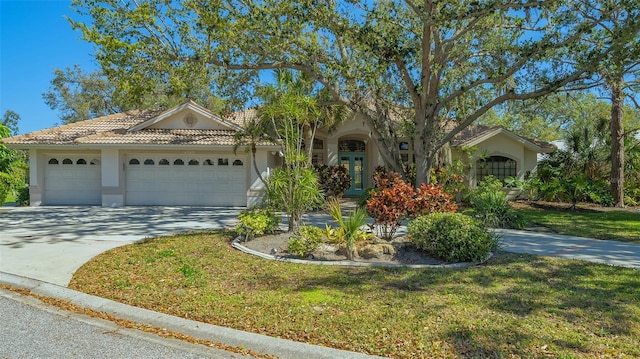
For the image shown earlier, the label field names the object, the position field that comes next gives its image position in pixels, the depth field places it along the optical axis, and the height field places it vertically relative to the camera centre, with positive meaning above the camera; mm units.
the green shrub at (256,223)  9367 -916
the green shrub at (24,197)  19016 -593
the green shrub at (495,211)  11992 -906
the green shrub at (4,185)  15727 -63
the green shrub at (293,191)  9734 -217
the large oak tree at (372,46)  11086 +3810
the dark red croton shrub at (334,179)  20516 +93
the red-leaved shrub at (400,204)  8562 -485
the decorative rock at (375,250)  7836 -1281
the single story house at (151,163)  17922 +834
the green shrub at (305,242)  7914 -1123
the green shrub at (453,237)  7500 -1026
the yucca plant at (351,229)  7770 -886
